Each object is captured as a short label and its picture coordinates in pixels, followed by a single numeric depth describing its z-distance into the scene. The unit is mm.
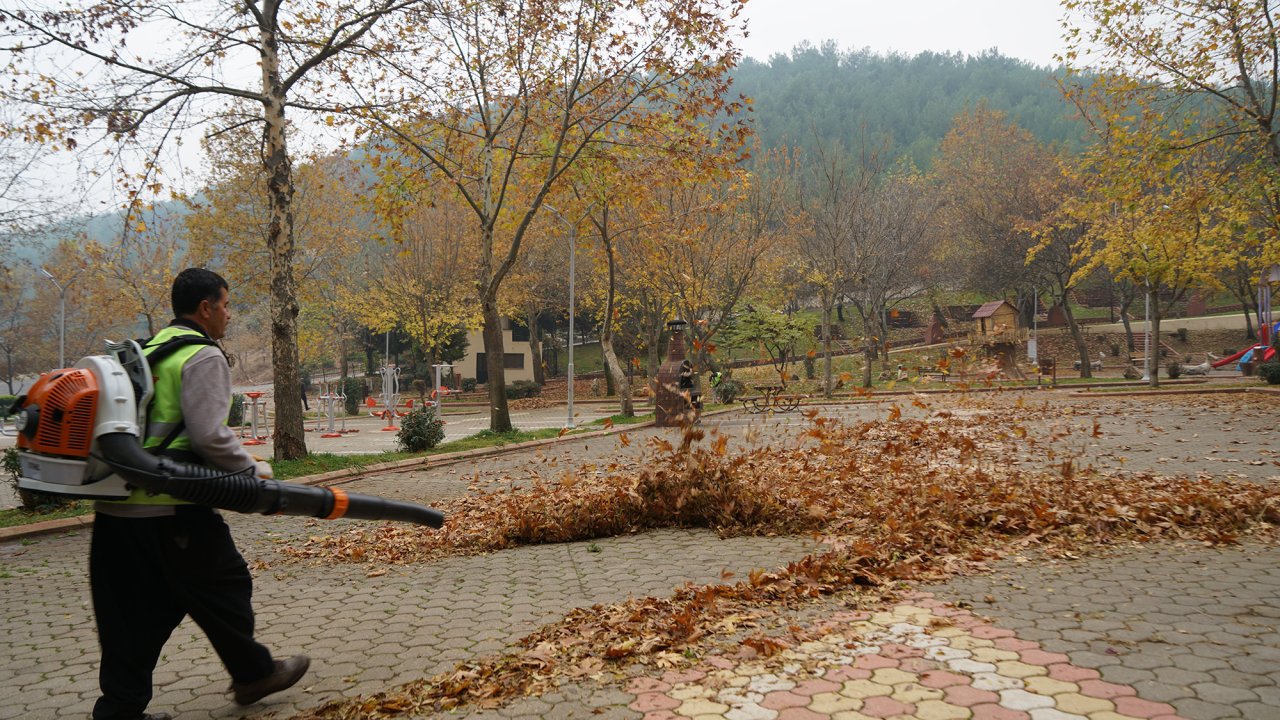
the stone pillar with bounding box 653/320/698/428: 20250
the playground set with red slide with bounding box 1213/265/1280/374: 29453
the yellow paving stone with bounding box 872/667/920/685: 3543
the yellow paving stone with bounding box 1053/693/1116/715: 3176
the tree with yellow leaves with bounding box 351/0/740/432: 17672
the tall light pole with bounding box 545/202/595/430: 23359
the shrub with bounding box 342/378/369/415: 38406
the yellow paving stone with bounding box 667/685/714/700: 3490
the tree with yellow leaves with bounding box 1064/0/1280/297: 16906
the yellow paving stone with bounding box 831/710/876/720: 3206
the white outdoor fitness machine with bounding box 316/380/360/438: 23986
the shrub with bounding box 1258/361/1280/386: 26359
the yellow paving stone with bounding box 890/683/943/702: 3365
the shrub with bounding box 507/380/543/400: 42156
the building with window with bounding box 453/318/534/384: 54969
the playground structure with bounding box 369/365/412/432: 26750
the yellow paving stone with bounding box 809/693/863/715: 3287
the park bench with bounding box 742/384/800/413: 23422
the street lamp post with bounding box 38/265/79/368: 32825
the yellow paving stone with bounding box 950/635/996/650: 3947
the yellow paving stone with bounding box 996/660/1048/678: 3576
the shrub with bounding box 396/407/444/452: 15742
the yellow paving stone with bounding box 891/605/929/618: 4500
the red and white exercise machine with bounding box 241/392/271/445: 21547
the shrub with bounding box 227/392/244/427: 31441
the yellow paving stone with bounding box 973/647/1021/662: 3768
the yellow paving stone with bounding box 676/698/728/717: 3311
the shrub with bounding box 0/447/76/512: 9289
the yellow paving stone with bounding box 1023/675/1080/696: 3373
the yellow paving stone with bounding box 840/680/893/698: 3428
